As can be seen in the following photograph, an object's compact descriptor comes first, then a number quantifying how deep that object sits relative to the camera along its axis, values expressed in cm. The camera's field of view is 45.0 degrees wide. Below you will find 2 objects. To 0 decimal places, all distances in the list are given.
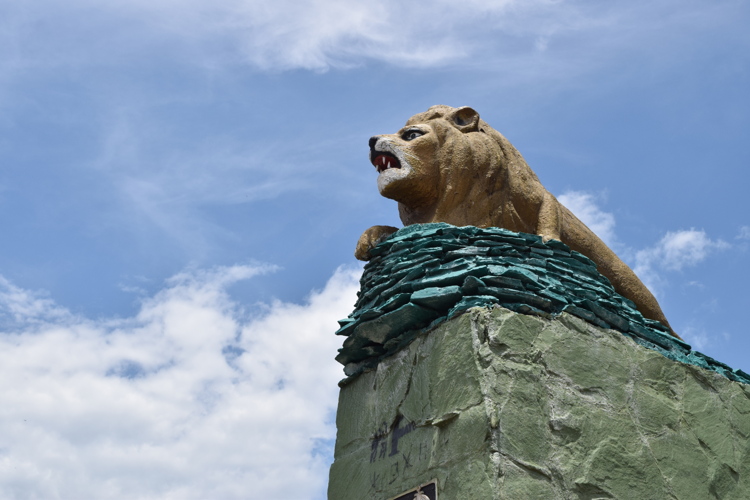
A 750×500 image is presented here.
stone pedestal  412
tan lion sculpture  572
